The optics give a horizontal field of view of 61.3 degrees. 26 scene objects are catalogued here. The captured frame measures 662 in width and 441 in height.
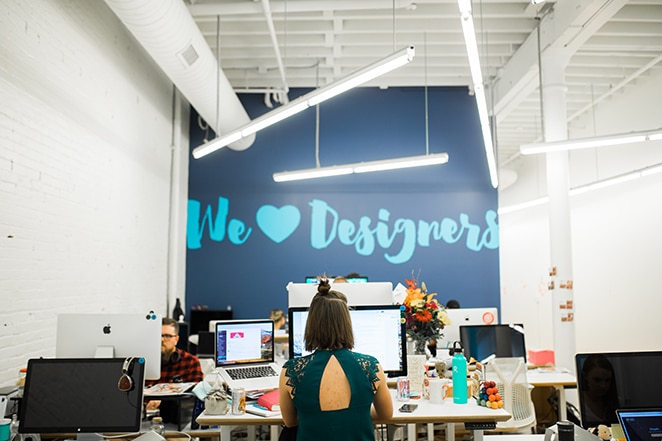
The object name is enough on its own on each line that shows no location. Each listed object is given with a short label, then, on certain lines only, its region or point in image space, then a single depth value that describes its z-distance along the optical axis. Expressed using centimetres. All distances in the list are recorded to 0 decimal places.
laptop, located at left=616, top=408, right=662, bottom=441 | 213
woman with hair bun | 232
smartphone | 284
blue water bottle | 296
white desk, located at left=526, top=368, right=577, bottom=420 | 458
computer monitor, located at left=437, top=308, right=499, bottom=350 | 507
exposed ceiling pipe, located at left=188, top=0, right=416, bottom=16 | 555
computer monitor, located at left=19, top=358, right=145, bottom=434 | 263
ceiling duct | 435
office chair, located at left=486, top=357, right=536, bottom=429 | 311
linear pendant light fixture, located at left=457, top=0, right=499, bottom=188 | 357
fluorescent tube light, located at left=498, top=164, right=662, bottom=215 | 677
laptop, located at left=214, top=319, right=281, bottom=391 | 351
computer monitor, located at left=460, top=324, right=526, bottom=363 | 440
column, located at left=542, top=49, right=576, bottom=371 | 615
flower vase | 358
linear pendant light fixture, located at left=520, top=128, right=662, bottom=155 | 532
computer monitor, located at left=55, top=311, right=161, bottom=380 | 337
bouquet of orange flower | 352
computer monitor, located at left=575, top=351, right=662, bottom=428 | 230
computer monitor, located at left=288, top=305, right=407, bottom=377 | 319
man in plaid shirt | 408
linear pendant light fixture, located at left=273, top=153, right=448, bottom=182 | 681
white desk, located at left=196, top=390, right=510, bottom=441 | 273
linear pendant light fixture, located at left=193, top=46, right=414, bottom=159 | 427
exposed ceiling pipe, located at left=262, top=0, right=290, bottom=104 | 532
